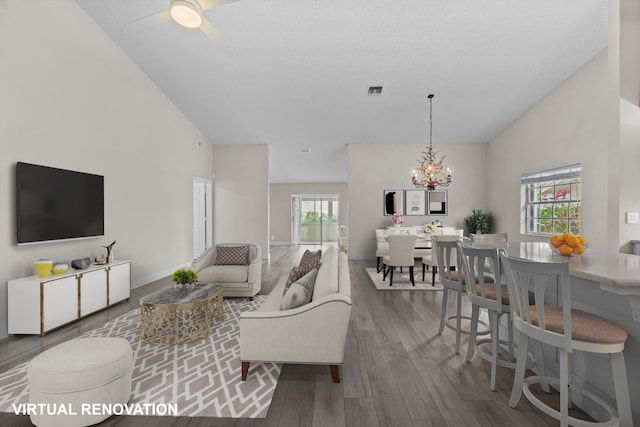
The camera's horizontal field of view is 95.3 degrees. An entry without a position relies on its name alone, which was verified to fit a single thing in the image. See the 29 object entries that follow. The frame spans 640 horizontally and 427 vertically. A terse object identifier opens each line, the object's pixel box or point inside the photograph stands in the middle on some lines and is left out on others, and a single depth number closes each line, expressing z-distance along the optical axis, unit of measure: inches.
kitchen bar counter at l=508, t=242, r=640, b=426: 56.9
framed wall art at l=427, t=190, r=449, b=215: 296.2
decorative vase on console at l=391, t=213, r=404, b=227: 289.0
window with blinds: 198.7
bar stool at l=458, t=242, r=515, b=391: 82.0
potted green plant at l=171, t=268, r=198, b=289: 118.4
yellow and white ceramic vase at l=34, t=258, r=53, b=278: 115.0
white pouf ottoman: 62.8
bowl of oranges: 82.8
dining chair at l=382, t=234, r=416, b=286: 187.6
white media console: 110.6
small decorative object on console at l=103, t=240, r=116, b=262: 150.9
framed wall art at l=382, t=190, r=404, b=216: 296.5
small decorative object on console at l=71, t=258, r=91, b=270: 132.5
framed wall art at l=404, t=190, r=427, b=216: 296.8
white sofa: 76.7
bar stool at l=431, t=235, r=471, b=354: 103.3
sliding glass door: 478.9
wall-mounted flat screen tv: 116.3
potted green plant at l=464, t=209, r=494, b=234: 278.8
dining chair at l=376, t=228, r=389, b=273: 222.4
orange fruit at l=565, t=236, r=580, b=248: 82.9
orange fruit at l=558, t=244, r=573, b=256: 82.4
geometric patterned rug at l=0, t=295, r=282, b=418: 73.2
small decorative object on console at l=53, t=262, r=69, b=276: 121.0
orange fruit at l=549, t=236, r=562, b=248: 86.6
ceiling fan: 103.3
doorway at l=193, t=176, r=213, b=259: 281.1
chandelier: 208.4
